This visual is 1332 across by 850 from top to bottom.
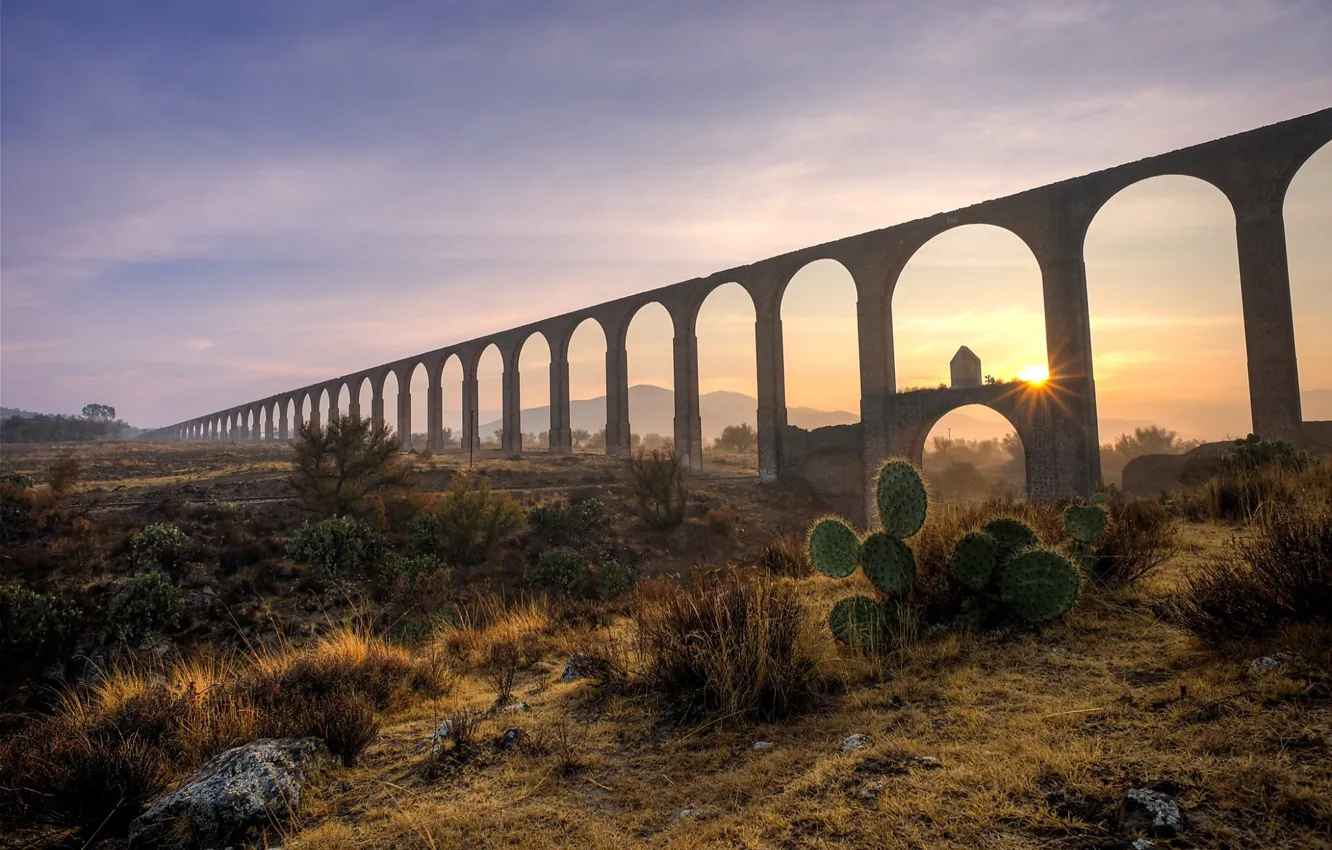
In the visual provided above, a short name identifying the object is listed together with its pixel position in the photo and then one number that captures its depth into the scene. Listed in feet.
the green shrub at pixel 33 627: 33.73
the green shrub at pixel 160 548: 44.04
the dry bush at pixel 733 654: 12.30
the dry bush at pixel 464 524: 54.60
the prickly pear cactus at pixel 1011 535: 16.10
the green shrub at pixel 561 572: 49.37
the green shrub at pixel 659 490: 67.82
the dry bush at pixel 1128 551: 16.37
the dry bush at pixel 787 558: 26.22
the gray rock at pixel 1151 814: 6.79
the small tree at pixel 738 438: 188.34
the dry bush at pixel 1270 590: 10.87
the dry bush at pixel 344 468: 59.52
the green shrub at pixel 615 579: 46.91
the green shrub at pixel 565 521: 62.03
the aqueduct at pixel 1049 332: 51.44
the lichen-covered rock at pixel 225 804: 9.89
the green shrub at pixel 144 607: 37.11
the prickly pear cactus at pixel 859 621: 14.41
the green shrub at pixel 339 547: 48.24
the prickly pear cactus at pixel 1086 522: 17.35
